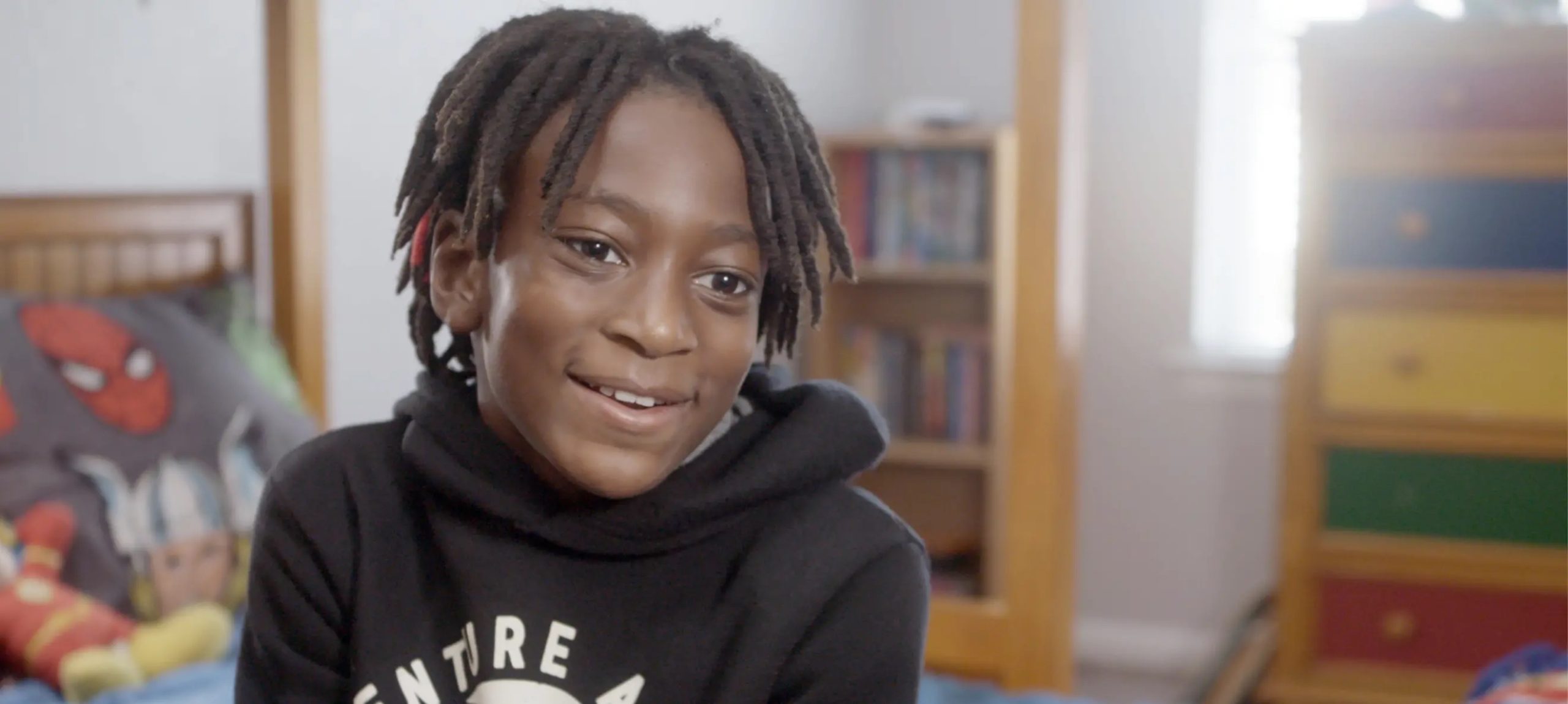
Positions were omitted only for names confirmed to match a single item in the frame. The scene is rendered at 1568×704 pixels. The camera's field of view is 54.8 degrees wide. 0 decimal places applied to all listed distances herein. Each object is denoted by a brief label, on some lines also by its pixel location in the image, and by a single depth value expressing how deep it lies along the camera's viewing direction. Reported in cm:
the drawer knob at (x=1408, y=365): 215
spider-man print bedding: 134
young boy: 74
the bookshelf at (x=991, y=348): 181
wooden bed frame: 163
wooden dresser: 205
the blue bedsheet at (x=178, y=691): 124
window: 281
